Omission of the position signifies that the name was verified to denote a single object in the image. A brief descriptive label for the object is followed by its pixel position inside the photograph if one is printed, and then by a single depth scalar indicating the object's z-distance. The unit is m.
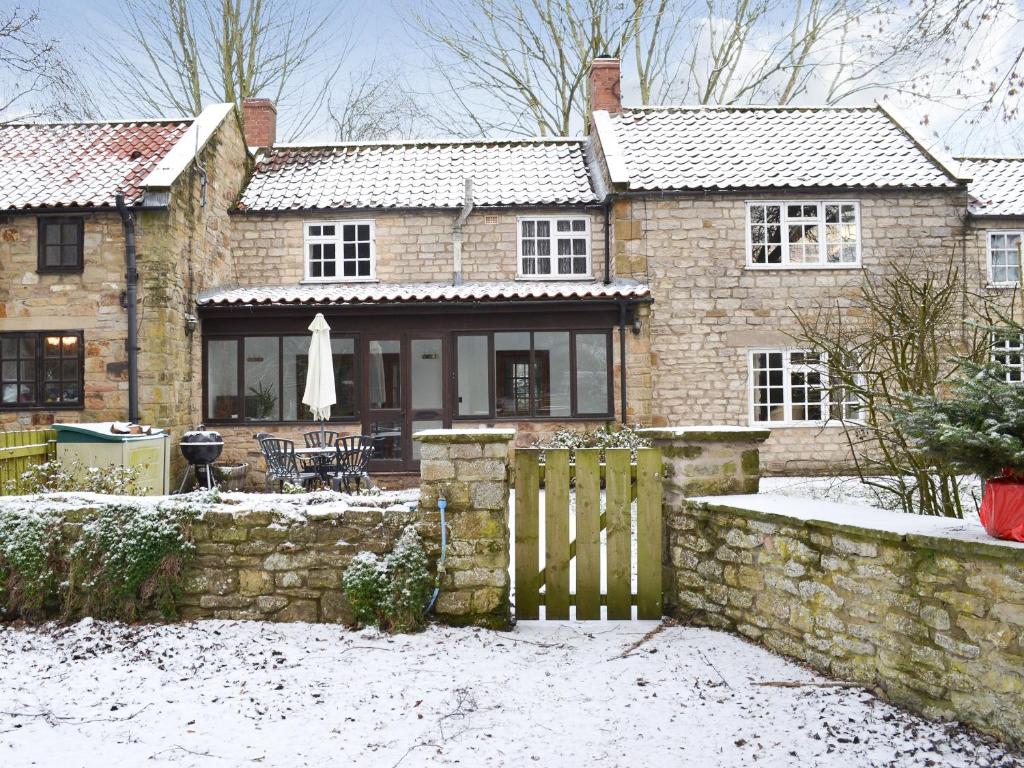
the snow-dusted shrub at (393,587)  5.55
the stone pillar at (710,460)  5.82
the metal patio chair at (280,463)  10.19
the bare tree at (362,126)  26.60
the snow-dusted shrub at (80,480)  8.60
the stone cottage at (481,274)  12.95
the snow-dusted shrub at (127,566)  5.67
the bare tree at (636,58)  23.33
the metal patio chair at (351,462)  10.49
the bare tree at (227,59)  22.84
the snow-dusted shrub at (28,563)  5.66
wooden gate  5.80
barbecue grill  12.56
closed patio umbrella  10.80
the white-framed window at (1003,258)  15.01
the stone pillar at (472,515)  5.62
